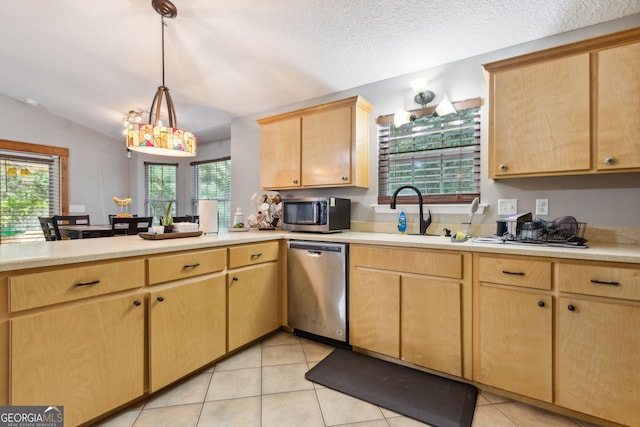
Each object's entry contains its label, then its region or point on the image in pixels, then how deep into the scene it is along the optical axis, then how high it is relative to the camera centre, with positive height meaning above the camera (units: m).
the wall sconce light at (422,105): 2.29 +0.87
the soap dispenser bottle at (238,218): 2.97 -0.07
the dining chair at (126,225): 2.98 -0.15
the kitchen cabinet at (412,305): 1.75 -0.62
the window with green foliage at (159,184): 5.62 +0.54
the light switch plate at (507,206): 2.11 +0.04
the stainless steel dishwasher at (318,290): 2.19 -0.63
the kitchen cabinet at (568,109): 1.59 +0.62
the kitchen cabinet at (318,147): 2.57 +0.63
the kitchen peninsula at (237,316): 1.24 -0.55
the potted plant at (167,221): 2.09 -0.07
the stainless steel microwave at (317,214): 2.42 -0.02
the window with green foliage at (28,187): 4.25 +0.37
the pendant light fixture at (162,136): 1.92 +0.52
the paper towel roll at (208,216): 2.37 -0.04
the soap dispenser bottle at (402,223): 2.45 -0.10
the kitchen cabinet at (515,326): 1.51 -0.63
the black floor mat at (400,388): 1.54 -1.07
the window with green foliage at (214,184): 5.08 +0.51
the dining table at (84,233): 3.09 -0.24
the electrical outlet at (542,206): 2.01 +0.04
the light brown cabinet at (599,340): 1.34 -0.62
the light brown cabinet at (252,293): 2.06 -0.63
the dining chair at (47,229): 3.28 -0.21
